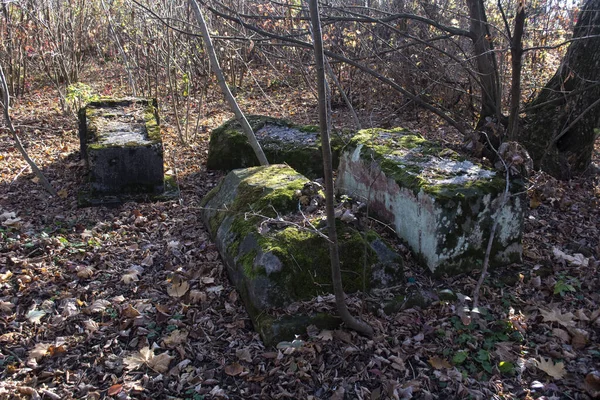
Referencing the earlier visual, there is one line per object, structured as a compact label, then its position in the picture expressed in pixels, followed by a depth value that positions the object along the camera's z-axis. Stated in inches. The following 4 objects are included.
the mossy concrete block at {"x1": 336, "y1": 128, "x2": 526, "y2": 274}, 151.7
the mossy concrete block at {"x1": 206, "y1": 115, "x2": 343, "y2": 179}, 248.7
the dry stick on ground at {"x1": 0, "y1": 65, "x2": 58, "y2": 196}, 213.0
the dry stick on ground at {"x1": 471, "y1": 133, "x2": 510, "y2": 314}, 143.3
